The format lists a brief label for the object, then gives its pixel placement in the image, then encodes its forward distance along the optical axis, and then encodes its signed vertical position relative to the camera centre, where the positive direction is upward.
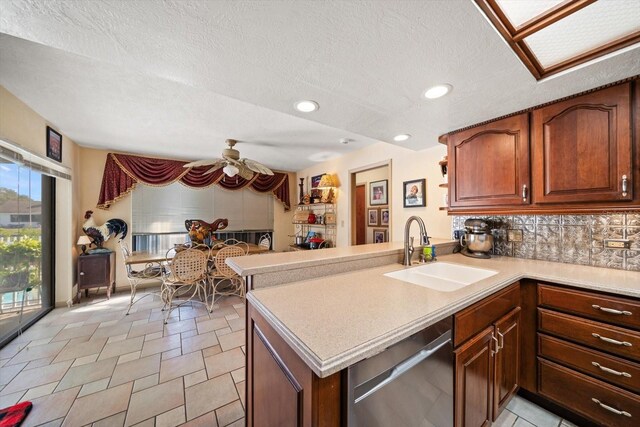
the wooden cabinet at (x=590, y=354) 1.19 -0.81
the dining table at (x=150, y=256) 3.05 -0.60
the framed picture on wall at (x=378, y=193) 4.42 +0.40
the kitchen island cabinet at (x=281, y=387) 0.64 -0.58
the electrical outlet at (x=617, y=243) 1.57 -0.23
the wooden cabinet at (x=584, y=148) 1.34 +0.40
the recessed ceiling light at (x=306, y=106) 1.58 +0.77
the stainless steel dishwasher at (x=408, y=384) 0.69 -0.60
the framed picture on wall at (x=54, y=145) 2.67 +0.86
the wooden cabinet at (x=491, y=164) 1.71 +0.39
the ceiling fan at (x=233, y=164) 3.11 +0.71
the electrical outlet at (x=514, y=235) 2.03 -0.21
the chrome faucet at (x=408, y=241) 1.59 -0.21
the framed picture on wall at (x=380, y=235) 4.52 -0.44
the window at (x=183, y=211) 4.04 +0.07
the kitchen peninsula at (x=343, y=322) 0.65 -0.40
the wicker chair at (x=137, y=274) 3.08 -0.82
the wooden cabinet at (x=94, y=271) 3.26 -0.81
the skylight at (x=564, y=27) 0.93 +0.82
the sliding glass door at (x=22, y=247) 2.06 -0.32
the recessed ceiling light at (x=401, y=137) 2.24 +0.76
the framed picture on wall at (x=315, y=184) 4.46 +0.61
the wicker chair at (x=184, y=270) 2.86 -0.71
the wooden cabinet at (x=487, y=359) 1.05 -0.78
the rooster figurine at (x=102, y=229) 3.47 -0.21
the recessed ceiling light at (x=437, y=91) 1.40 +0.77
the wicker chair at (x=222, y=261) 3.19 -0.65
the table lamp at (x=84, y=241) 3.24 -0.36
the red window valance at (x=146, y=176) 3.72 +0.69
